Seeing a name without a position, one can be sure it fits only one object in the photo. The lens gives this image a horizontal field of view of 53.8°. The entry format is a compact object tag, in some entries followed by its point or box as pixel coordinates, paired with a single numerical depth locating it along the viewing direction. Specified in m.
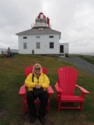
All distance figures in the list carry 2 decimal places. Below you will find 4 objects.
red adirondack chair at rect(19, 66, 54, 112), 2.20
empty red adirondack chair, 2.60
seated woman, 2.14
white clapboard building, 14.41
